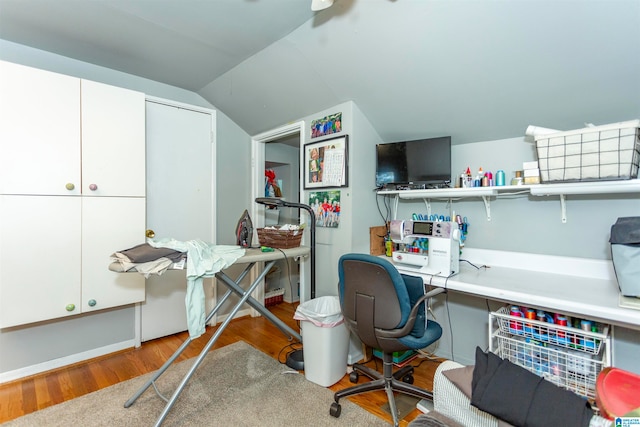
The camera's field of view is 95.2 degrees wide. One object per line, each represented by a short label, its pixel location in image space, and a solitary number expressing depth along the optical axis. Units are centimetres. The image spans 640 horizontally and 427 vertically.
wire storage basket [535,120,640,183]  143
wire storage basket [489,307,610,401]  145
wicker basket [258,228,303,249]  217
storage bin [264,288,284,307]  360
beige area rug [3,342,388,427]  164
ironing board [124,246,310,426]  163
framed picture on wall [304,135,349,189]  235
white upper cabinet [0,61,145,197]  182
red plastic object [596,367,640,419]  94
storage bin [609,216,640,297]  130
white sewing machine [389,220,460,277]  184
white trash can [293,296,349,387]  193
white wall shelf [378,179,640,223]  151
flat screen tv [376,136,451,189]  215
